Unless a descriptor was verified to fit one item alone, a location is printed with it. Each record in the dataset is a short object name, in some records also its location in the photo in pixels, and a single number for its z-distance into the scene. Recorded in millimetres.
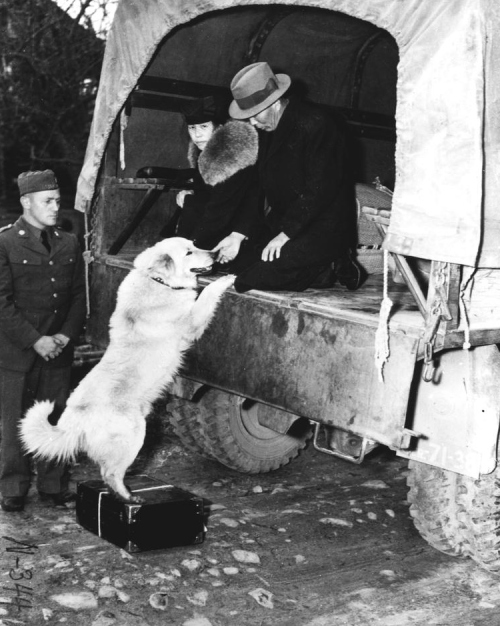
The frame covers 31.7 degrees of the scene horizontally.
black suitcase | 4535
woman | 5367
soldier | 5094
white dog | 4574
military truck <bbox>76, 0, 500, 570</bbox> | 3859
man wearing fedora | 4910
